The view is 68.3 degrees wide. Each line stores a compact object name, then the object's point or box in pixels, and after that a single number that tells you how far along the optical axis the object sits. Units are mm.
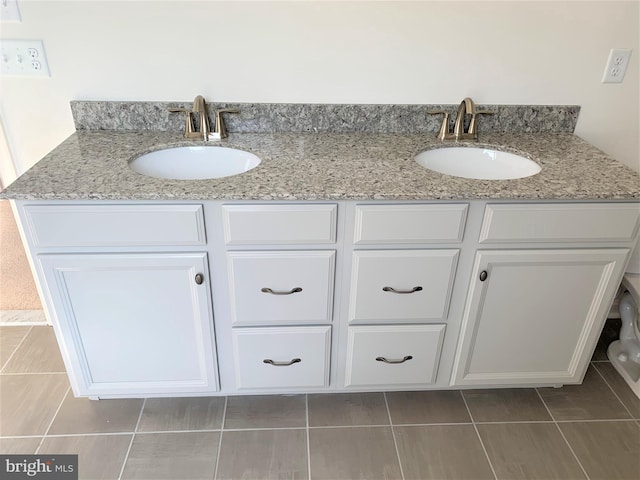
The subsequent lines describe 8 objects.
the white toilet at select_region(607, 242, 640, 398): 1746
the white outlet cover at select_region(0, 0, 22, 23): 1425
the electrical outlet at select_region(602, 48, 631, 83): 1597
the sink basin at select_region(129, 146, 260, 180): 1512
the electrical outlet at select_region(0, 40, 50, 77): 1477
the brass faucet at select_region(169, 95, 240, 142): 1538
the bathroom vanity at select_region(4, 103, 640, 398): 1229
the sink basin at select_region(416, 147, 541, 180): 1562
